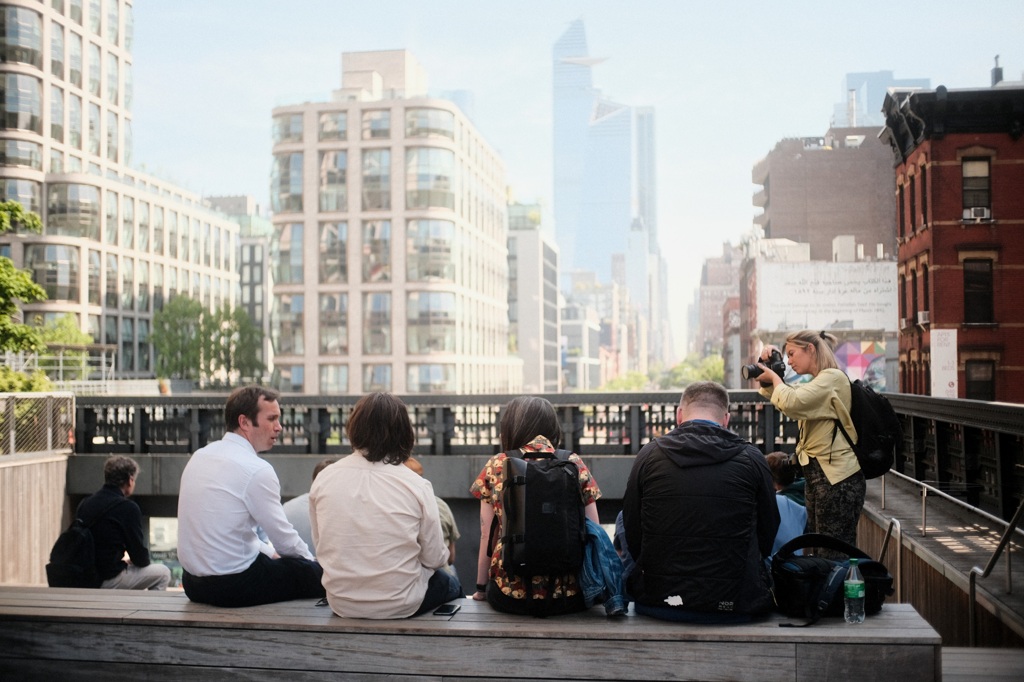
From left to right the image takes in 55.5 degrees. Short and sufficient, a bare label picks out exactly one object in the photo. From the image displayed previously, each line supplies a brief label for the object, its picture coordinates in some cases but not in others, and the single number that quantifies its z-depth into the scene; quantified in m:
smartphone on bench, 4.86
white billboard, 54.84
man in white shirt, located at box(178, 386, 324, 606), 5.14
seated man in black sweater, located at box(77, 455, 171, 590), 7.35
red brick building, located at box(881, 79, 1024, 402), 32.25
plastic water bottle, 4.47
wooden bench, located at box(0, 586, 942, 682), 4.29
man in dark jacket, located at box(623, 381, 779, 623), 4.39
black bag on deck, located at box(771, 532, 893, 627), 4.51
